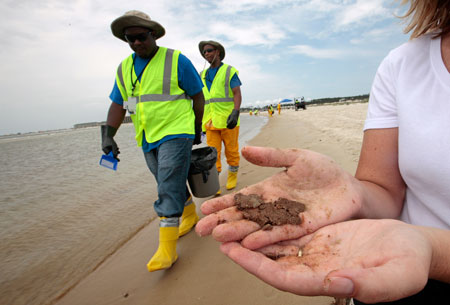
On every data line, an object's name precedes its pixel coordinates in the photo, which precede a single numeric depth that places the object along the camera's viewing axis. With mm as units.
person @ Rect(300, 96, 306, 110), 42631
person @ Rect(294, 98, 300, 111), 43188
